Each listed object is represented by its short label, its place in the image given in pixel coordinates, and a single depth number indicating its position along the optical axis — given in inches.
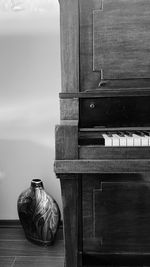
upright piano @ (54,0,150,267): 46.0
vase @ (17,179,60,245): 72.3
